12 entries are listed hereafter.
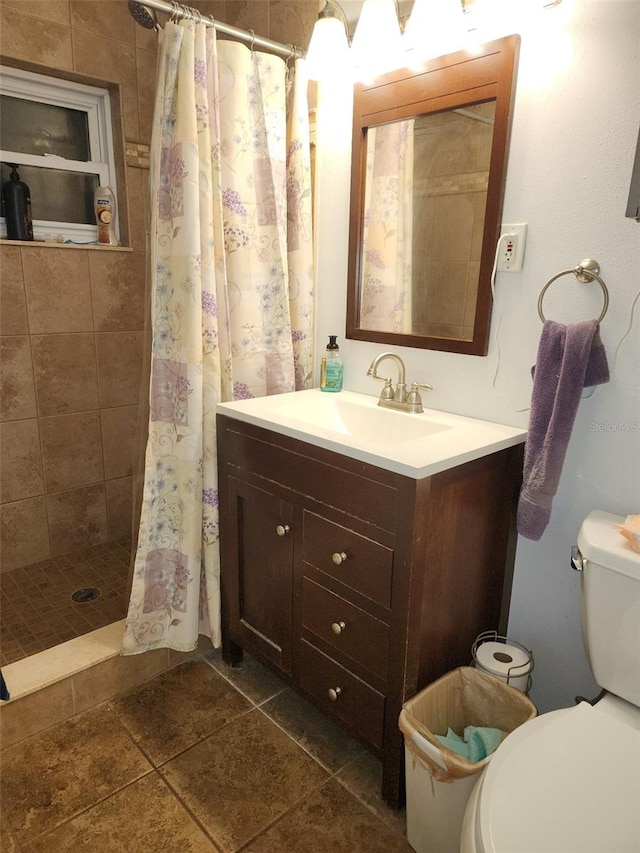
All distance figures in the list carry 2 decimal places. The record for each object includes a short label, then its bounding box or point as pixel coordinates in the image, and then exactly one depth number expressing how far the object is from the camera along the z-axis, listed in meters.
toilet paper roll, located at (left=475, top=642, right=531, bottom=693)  1.32
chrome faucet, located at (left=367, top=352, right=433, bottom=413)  1.59
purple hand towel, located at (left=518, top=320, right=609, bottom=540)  1.20
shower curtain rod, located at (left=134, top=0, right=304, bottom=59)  1.43
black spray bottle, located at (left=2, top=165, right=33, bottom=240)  2.03
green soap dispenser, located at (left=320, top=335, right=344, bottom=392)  1.83
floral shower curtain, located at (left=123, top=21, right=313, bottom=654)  1.50
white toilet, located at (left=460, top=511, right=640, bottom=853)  0.83
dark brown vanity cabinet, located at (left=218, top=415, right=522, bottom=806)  1.22
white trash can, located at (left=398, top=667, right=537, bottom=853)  1.13
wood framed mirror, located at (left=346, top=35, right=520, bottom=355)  1.38
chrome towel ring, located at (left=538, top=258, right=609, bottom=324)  1.23
